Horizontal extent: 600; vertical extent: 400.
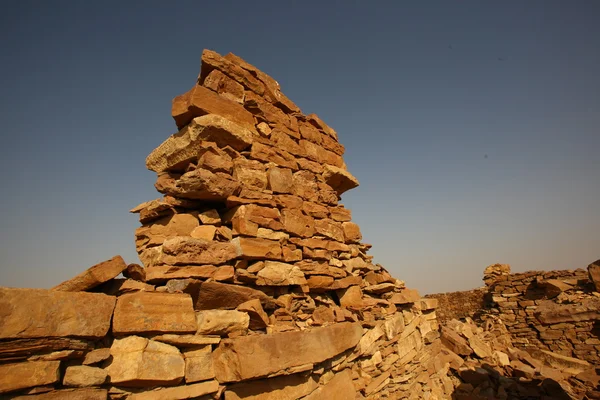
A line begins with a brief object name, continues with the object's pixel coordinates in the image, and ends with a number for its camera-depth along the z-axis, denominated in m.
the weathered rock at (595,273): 10.89
